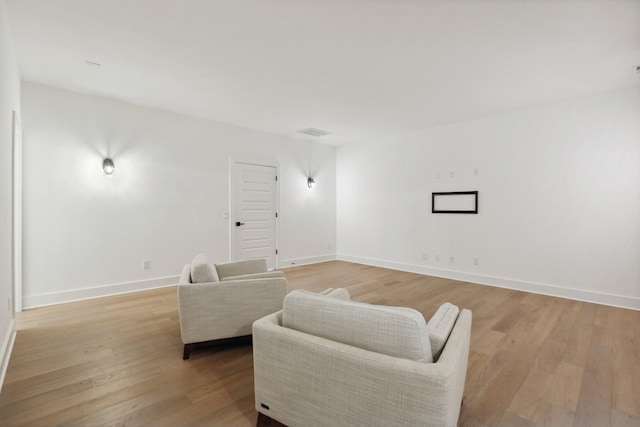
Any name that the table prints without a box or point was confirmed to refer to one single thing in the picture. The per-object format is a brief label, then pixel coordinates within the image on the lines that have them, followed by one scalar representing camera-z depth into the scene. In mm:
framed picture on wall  5191
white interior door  5633
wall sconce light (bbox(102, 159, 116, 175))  4238
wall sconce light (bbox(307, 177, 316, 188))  6805
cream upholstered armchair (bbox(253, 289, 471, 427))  1228
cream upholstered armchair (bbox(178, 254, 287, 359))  2516
